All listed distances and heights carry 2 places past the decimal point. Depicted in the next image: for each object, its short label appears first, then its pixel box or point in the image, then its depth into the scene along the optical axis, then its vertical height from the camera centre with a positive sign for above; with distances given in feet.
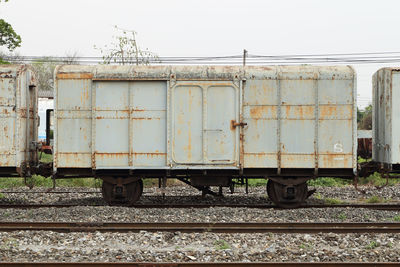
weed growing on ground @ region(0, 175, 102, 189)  60.03 -6.15
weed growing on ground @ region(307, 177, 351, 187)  61.30 -6.22
